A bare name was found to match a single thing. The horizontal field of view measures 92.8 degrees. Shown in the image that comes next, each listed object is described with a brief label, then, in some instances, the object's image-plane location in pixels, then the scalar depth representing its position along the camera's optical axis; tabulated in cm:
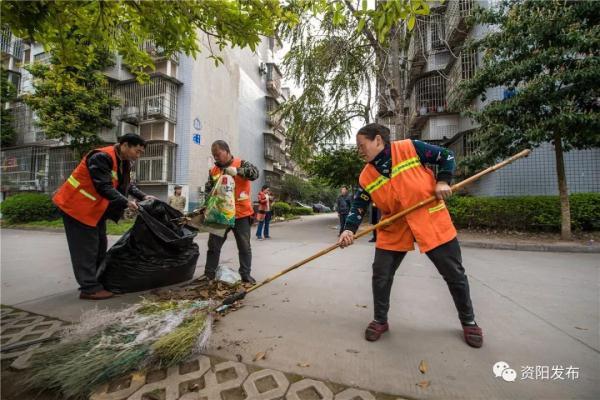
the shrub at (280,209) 2039
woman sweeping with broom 192
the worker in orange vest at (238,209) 312
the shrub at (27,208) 1231
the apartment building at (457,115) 798
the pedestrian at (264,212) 852
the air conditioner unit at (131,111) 1389
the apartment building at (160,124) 1373
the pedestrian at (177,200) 851
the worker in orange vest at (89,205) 262
